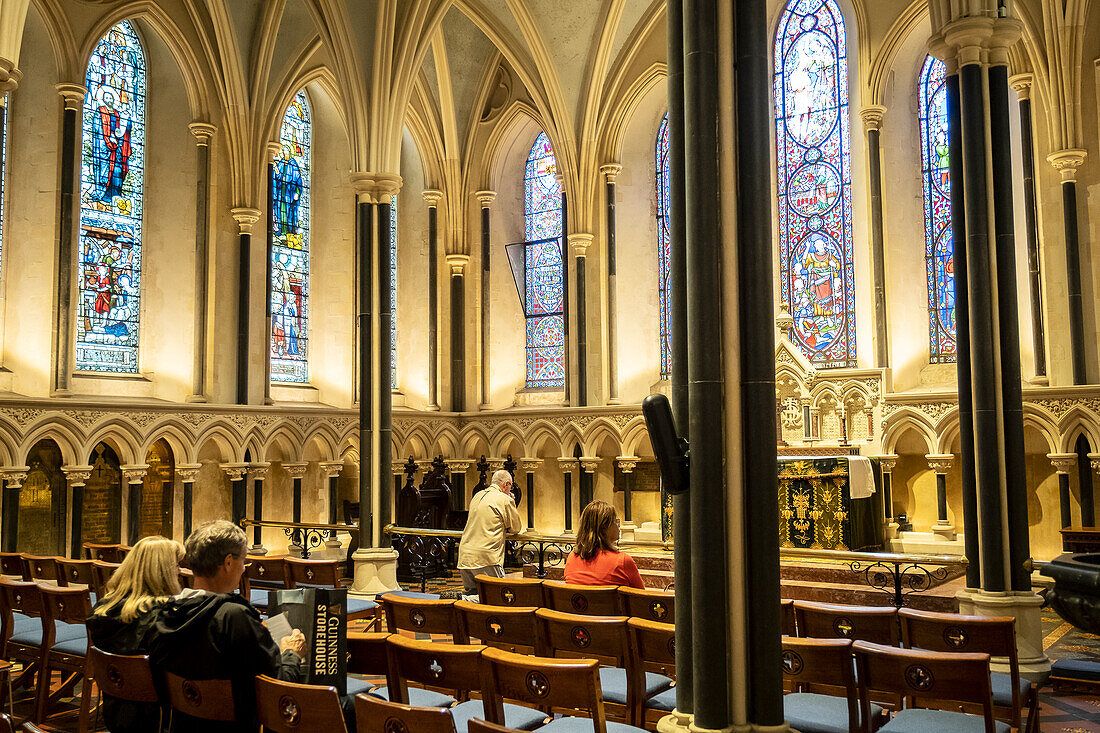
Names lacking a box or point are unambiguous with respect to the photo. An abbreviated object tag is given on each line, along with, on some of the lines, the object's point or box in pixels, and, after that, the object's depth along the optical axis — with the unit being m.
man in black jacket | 3.25
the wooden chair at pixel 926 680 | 3.50
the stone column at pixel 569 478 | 16.25
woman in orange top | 5.81
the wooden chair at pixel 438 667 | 3.58
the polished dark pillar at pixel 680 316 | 4.20
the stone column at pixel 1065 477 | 11.97
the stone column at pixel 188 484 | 13.41
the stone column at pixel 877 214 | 13.71
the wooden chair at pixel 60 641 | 5.21
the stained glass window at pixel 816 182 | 14.56
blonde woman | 3.62
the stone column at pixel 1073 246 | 12.25
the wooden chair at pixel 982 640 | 4.05
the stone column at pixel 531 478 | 16.66
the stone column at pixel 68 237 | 12.41
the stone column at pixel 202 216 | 14.39
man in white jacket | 7.84
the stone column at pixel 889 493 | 13.27
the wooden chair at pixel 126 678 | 3.54
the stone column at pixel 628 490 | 15.41
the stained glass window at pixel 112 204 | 13.35
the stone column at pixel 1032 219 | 12.64
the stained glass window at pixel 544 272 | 17.59
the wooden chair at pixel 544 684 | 3.24
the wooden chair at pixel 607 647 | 4.34
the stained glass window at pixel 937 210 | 13.76
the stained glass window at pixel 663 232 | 16.50
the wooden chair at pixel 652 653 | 4.37
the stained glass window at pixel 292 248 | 15.62
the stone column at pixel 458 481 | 17.12
